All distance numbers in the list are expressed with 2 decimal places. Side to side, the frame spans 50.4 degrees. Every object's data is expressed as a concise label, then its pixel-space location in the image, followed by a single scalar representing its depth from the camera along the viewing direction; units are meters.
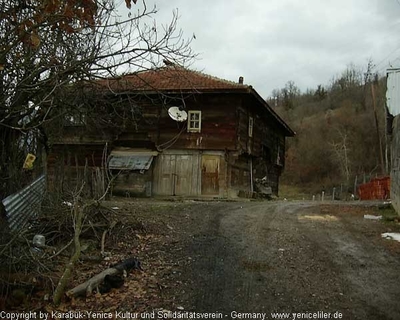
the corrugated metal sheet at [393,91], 13.38
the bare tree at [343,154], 55.61
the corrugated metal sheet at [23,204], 7.83
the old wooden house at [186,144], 20.75
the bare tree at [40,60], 5.19
